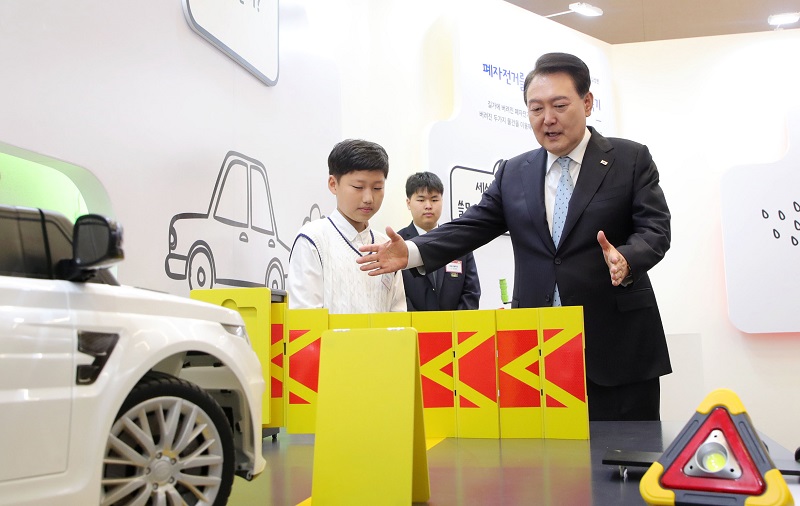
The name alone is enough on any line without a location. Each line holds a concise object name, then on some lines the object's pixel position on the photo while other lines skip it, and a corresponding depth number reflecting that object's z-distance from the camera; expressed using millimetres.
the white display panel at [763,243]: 5527
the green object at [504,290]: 4152
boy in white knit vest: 2535
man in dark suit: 2078
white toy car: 868
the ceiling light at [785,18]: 6520
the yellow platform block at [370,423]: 1125
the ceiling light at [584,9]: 6312
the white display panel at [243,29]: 2766
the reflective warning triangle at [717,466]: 955
